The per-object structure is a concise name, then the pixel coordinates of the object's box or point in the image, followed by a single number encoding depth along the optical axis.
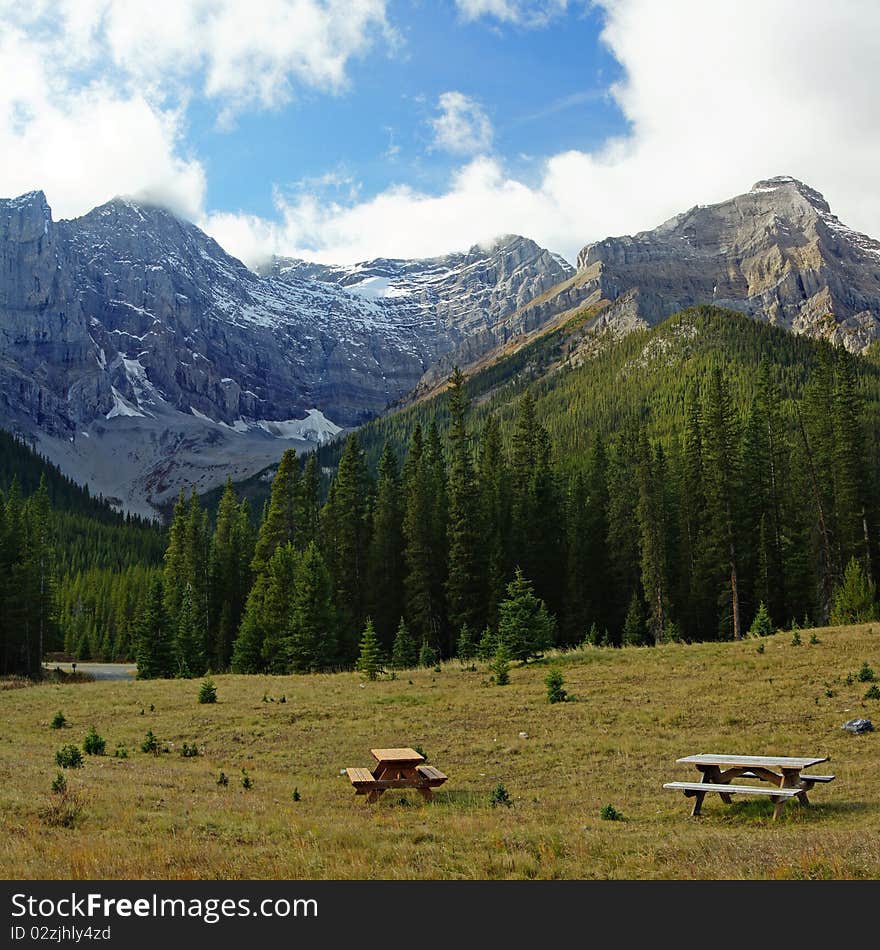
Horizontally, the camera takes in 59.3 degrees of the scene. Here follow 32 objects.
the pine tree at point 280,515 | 67.19
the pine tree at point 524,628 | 35.78
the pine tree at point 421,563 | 59.75
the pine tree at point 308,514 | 70.31
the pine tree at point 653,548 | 54.88
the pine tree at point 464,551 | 58.59
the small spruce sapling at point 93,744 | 23.12
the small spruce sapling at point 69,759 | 19.69
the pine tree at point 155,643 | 56.72
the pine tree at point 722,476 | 54.62
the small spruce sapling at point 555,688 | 26.12
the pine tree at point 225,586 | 71.88
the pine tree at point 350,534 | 64.69
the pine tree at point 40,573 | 70.75
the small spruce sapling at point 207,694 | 32.34
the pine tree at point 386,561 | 63.41
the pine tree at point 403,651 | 46.03
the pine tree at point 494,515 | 58.22
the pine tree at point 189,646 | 58.75
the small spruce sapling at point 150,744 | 23.72
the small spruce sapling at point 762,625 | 36.97
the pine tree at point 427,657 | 42.78
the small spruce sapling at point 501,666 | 30.89
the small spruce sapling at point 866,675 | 23.50
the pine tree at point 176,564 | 74.73
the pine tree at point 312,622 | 51.00
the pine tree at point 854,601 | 40.47
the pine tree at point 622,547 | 61.72
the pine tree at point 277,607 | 55.84
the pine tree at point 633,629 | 50.09
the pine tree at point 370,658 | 36.94
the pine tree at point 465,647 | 46.62
